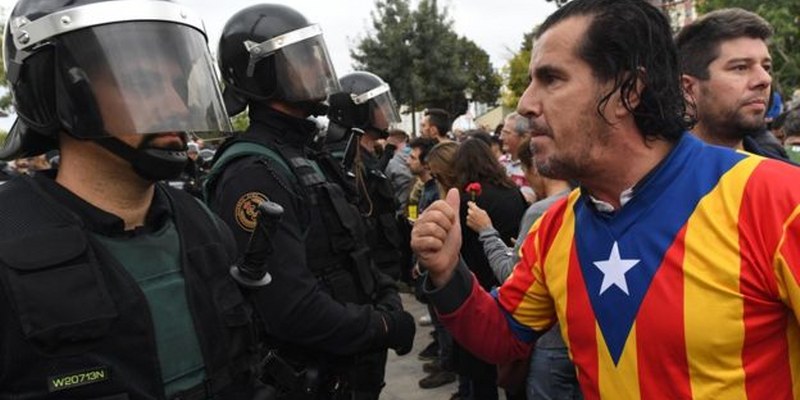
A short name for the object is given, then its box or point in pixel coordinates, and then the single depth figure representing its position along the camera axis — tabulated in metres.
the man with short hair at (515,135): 4.73
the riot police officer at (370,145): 3.88
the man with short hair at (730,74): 2.51
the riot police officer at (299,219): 2.39
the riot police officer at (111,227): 1.39
